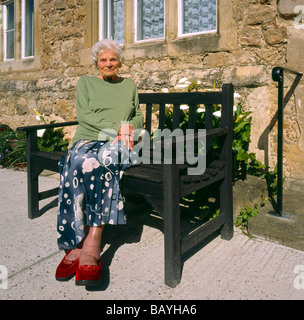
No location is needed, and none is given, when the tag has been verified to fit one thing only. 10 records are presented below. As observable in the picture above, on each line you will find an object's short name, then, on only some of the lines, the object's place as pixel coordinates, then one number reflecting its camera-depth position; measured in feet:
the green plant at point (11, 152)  17.42
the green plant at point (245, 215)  9.06
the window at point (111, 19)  15.80
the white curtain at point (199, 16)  12.37
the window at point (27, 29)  21.38
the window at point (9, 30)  22.99
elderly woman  6.77
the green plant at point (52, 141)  16.09
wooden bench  6.38
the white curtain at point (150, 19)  13.99
